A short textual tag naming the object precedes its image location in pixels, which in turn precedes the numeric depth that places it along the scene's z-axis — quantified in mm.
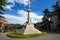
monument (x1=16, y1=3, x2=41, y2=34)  9328
